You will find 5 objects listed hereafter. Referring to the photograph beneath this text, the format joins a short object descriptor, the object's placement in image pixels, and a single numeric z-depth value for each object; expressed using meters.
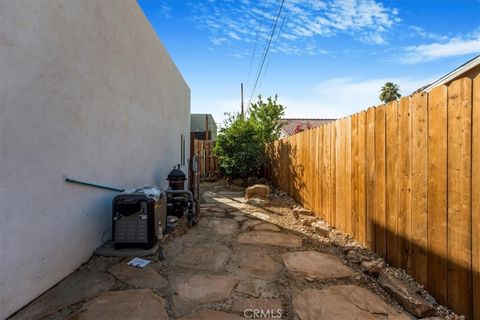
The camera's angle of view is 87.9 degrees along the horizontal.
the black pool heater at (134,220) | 3.22
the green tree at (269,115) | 12.38
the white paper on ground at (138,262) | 2.94
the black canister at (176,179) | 5.78
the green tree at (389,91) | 29.42
